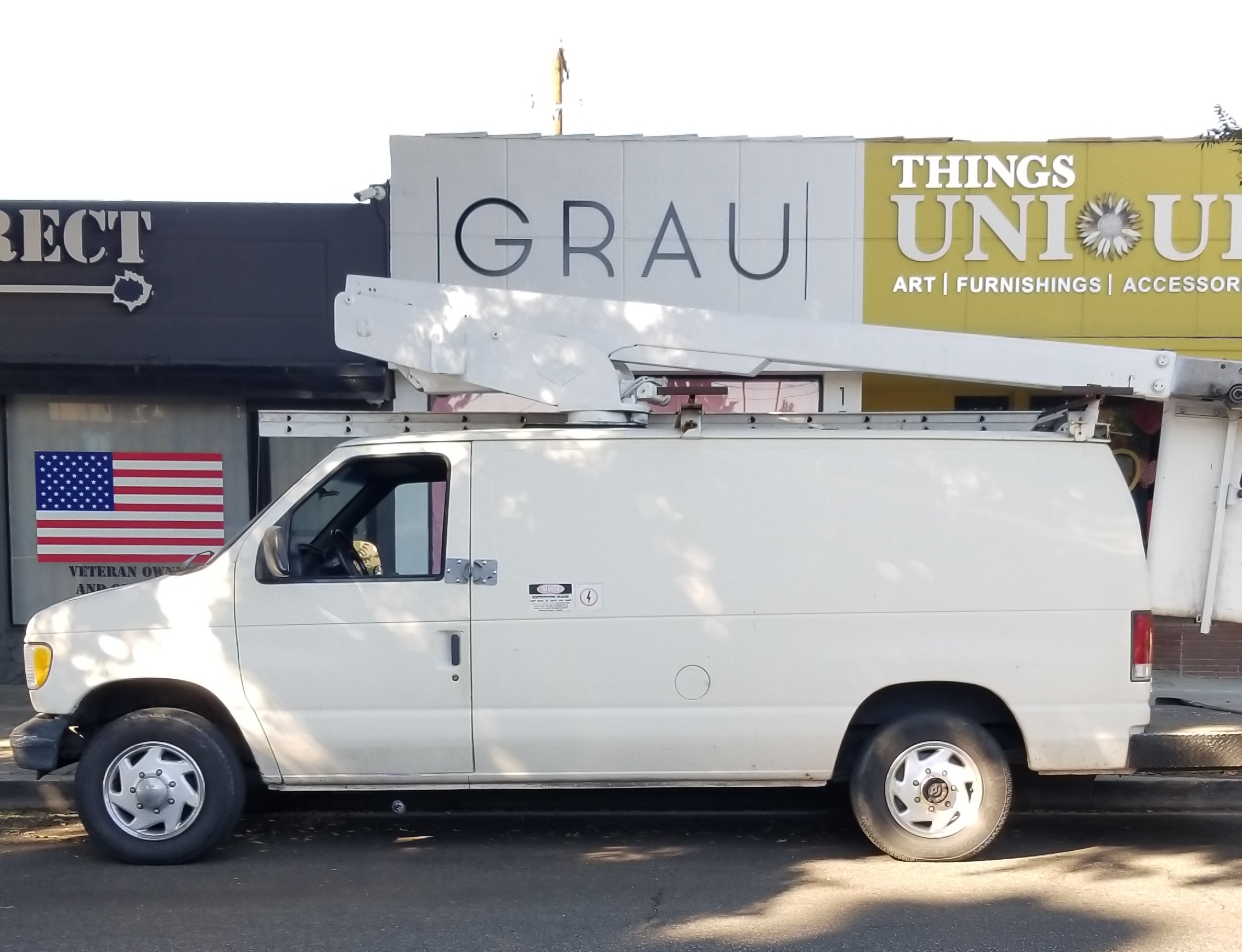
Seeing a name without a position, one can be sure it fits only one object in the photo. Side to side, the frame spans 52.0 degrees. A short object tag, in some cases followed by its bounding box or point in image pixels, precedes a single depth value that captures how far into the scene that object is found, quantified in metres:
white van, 6.26
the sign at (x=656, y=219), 11.38
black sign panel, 11.01
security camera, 11.30
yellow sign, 11.23
